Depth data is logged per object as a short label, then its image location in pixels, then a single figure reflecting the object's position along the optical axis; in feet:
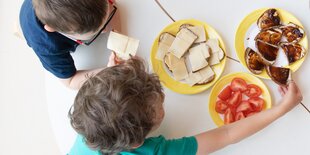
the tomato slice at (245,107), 2.88
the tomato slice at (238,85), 2.88
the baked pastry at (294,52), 2.86
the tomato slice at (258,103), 2.88
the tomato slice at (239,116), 2.88
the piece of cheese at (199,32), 2.96
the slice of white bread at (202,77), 2.93
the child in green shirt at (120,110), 2.16
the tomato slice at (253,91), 2.89
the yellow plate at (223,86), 2.88
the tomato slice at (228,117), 2.88
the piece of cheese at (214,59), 2.93
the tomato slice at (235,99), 2.90
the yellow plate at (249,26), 2.88
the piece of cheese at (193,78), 2.93
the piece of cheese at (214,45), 2.93
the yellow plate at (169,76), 2.93
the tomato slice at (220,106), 2.89
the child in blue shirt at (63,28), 2.36
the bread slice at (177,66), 2.95
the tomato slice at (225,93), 2.92
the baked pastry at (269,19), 2.89
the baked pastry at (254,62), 2.89
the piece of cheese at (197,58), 2.91
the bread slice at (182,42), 2.93
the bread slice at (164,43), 2.97
